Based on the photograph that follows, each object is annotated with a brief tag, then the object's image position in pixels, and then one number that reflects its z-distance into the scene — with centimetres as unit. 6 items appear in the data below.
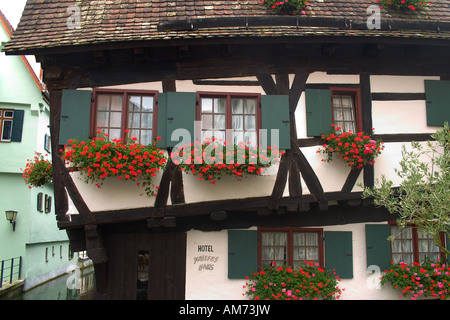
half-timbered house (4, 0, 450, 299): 715
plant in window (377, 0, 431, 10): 830
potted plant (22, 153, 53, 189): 736
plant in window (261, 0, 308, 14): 792
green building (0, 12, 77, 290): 1419
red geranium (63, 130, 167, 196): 656
